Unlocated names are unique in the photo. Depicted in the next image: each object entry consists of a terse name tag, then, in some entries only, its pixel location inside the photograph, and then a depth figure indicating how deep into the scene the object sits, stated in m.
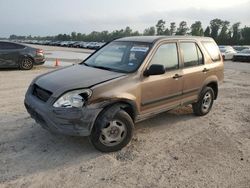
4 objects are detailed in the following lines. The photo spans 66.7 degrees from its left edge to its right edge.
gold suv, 2.76
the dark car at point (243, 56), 17.05
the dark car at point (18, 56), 8.69
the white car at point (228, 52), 18.18
